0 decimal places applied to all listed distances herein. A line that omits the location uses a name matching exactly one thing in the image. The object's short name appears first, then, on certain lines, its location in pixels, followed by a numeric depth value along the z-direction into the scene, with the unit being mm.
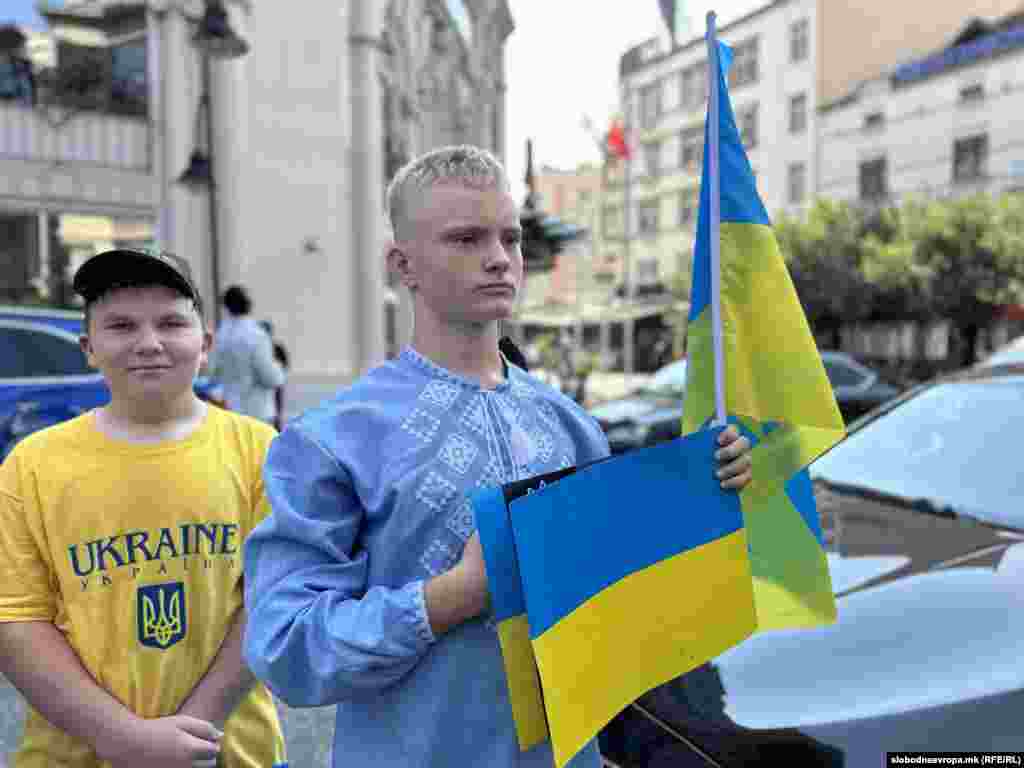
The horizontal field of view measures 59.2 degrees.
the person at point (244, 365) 6348
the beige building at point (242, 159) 12766
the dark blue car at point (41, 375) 5469
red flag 31348
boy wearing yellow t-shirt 1523
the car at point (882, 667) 1652
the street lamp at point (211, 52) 8570
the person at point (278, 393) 8697
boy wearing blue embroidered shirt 1182
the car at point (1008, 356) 3710
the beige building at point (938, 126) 28078
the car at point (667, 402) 8078
